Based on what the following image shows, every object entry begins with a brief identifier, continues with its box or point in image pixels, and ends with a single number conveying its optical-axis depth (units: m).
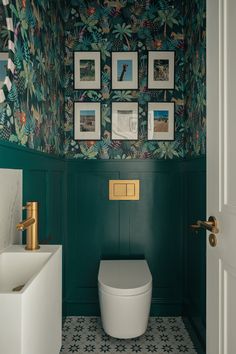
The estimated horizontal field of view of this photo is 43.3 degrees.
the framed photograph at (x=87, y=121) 2.45
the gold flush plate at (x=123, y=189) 2.43
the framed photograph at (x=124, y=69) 2.45
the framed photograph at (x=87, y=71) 2.45
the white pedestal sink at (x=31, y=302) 0.78
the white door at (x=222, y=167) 0.97
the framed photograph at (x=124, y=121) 2.45
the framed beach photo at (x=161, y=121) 2.46
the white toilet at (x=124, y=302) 1.77
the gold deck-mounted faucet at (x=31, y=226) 1.26
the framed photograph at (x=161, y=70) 2.45
